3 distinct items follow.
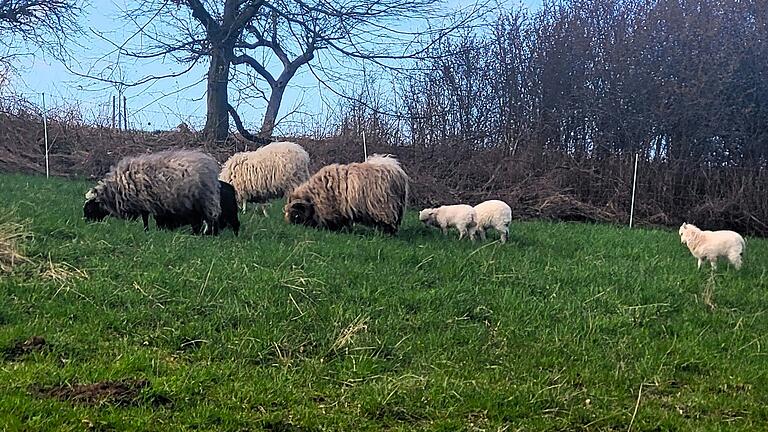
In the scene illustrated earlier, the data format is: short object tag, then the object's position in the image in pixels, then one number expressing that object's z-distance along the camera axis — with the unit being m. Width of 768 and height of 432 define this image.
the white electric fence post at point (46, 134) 16.67
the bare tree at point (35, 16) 19.91
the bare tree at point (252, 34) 17.23
